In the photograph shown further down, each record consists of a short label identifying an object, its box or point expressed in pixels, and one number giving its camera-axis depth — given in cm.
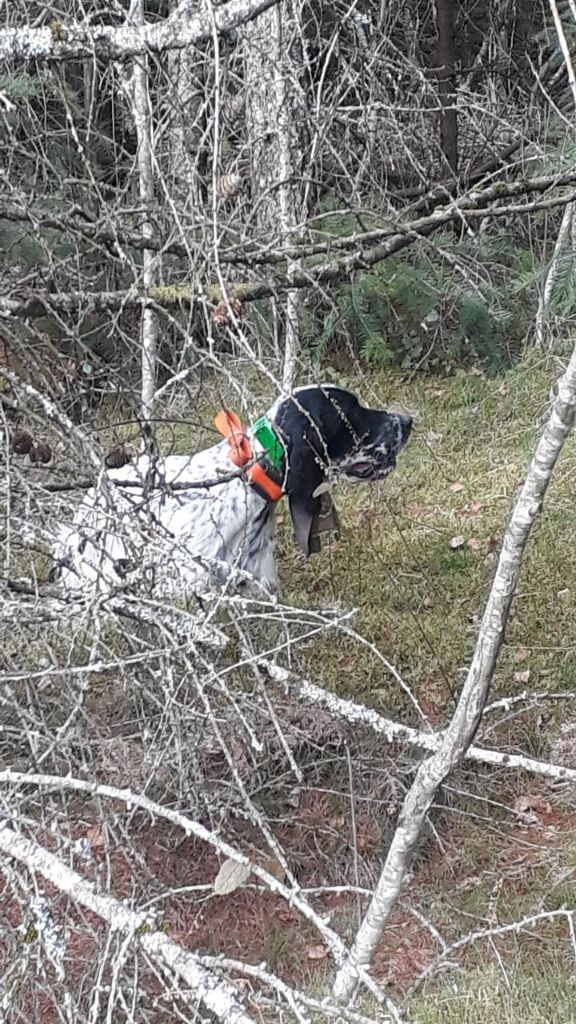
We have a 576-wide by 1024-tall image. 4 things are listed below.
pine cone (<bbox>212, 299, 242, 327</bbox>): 219
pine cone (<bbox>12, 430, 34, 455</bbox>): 250
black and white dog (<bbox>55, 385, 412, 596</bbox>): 356
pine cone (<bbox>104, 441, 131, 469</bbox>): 259
